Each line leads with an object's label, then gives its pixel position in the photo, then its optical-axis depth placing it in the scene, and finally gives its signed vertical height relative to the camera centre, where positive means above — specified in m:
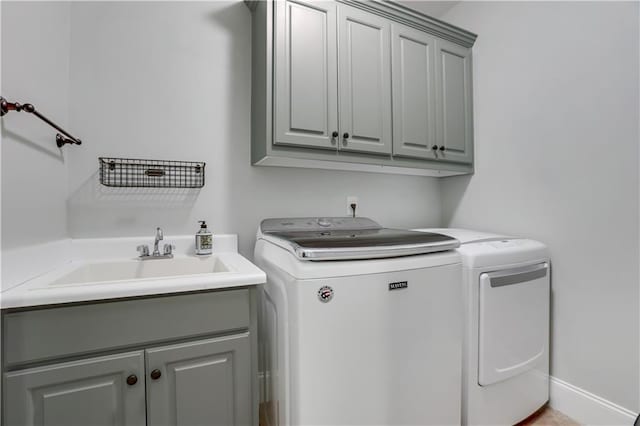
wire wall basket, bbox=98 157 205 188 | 1.41 +0.21
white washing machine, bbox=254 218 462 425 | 0.99 -0.46
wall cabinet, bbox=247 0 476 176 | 1.44 +0.73
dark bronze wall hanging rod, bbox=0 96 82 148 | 0.83 +0.33
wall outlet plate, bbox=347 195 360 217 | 1.99 +0.07
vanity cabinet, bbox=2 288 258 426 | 0.80 -0.49
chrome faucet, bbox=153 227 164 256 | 1.38 -0.13
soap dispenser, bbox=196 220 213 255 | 1.46 -0.16
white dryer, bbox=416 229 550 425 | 1.30 -0.59
